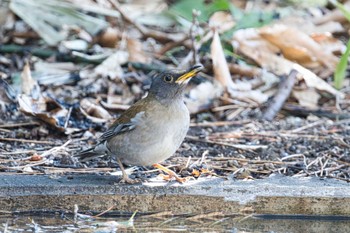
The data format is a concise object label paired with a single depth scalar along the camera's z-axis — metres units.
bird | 9.59
